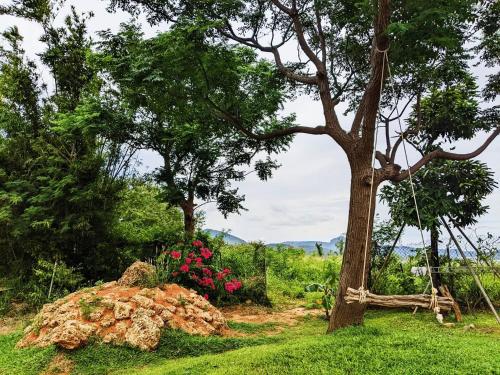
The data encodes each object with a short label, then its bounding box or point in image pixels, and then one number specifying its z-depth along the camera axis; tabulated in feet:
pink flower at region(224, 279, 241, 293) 25.83
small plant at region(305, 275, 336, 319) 23.44
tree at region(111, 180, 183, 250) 29.53
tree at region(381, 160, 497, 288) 22.58
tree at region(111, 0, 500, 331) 16.55
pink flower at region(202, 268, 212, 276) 25.88
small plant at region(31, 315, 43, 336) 16.89
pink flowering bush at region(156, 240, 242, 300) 25.07
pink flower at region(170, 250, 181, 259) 24.72
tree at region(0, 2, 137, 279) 26.55
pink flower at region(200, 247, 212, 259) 26.61
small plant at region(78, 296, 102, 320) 16.57
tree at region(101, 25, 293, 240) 17.88
